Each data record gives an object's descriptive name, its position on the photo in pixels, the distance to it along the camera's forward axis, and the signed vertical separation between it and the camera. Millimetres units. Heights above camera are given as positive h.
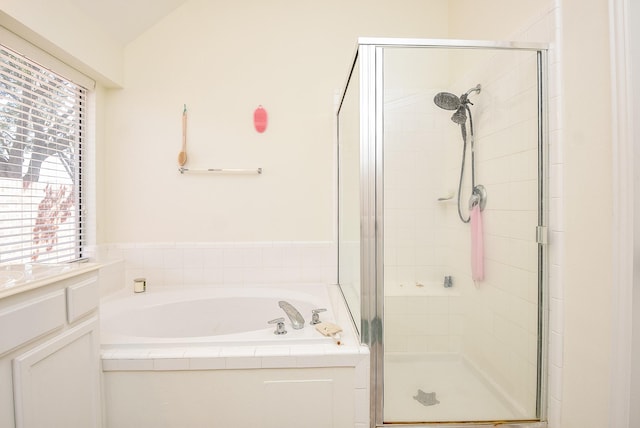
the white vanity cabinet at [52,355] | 897 -461
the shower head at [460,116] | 1387 +421
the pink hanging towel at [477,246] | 1405 -154
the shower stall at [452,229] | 1331 -73
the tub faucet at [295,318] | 1542 -521
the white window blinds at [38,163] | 1629 +287
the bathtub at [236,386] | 1312 -728
